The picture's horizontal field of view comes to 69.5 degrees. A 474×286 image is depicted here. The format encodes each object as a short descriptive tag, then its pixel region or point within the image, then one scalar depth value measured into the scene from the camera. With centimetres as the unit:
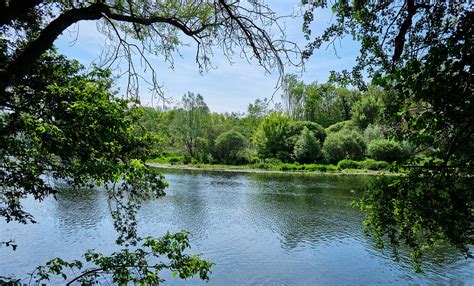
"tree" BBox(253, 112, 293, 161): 4328
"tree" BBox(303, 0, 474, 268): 300
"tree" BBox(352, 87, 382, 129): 4322
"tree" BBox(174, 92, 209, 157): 4572
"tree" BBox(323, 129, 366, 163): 3831
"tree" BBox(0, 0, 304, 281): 314
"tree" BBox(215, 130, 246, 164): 4312
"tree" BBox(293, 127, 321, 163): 3984
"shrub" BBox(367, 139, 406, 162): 3428
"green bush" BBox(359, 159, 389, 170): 3397
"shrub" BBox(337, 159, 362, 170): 3571
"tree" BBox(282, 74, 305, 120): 5894
